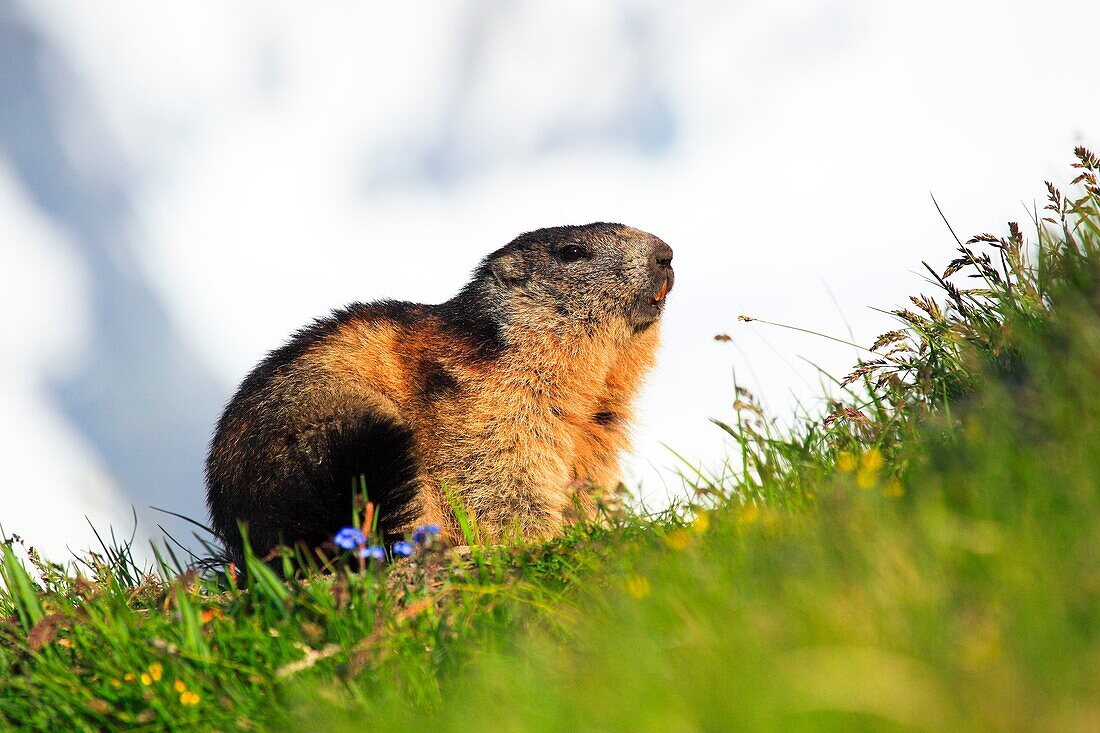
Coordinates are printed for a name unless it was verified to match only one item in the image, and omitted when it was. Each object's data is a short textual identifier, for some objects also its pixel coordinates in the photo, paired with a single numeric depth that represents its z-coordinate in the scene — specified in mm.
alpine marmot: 9898
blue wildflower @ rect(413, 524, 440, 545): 7027
